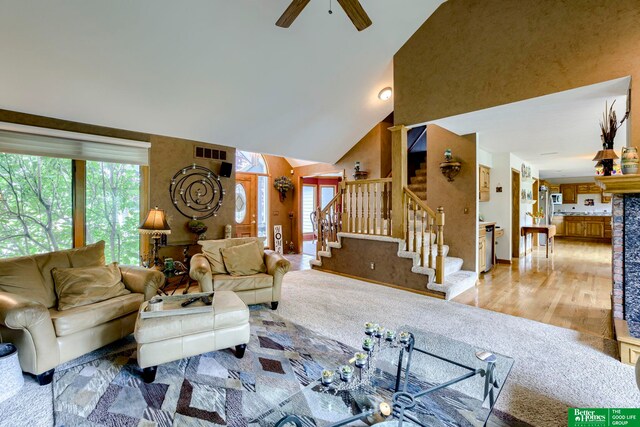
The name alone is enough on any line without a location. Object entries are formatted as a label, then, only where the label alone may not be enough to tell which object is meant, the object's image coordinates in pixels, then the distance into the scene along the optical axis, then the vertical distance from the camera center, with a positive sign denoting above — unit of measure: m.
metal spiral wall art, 5.07 +0.40
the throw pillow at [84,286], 2.56 -0.65
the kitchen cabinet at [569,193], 11.33 +0.66
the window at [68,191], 3.68 +0.34
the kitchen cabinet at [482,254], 5.26 -0.80
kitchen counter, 10.49 -0.14
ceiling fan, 2.51 +1.80
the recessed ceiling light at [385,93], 5.70 +2.34
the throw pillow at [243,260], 3.73 -0.61
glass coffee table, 1.42 -1.00
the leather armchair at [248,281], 3.33 -0.81
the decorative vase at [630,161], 2.65 +0.44
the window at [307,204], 8.48 +0.25
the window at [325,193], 8.86 +0.60
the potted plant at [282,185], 7.90 +0.76
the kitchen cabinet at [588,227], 10.21 -0.61
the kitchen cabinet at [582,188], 11.02 +0.82
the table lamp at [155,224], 3.47 -0.12
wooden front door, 7.32 +0.21
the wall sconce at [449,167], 5.09 +0.79
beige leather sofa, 2.09 -0.79
